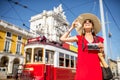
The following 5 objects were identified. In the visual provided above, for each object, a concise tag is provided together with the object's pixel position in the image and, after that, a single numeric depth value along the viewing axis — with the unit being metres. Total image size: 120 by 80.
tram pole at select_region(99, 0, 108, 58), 3.59
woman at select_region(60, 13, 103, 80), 1.12
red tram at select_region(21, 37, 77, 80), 4.79
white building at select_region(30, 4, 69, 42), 24.78
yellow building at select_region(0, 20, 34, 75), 15.41
